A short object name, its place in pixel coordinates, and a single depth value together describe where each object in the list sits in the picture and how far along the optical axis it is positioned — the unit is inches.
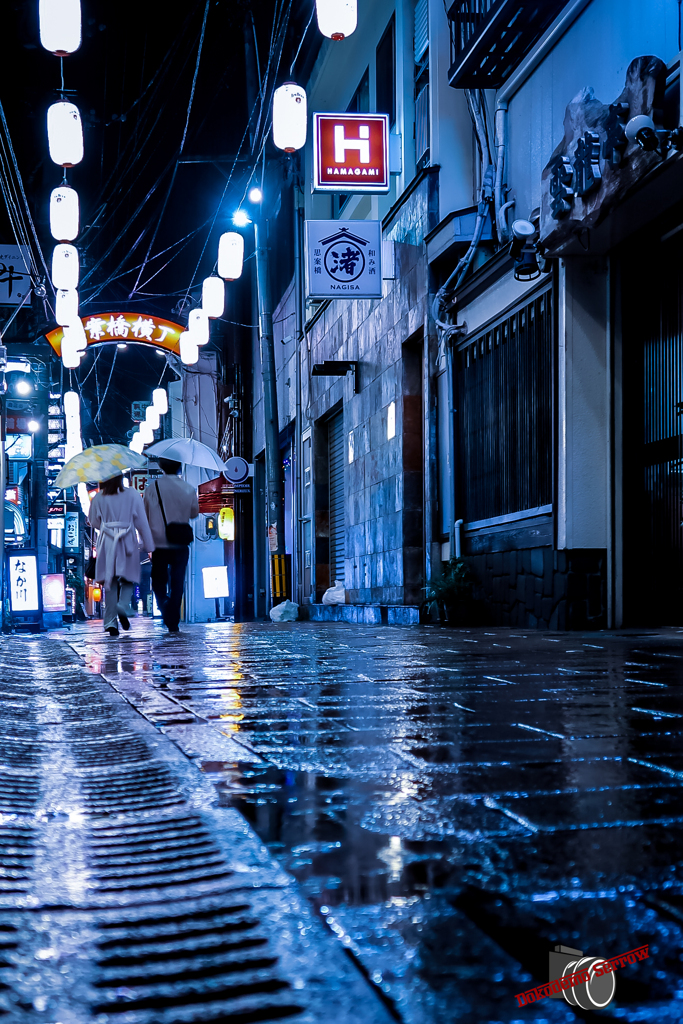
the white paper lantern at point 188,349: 955.3
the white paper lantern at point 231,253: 821.9
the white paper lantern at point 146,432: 1294.3
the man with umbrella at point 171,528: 476.1
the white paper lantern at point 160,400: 1170.6
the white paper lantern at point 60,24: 438.3
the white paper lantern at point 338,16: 470.0
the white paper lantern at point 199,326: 923.4
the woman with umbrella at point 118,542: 451.5
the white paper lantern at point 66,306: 824.9
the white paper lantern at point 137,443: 1362.3
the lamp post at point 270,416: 822.5
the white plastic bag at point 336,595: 737.0
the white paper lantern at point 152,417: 1224.2
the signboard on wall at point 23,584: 753.6
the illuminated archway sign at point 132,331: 955.3
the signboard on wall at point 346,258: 586.9
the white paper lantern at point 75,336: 874.1
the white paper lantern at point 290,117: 603.8
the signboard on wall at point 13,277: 896.3
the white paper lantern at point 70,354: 890.7
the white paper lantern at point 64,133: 572.7
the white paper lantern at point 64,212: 692.7
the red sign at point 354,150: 562.3
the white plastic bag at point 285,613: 799.1
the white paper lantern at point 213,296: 881.5
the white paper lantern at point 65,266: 756.6
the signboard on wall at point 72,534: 1684.3
